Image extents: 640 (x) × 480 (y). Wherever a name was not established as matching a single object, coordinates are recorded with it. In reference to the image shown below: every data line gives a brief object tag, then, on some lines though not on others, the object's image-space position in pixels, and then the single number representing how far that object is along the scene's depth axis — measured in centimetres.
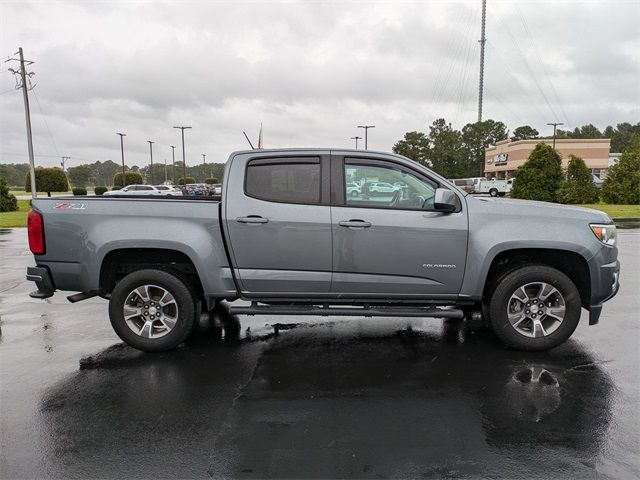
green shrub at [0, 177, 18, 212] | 2795
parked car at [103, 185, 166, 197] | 4081
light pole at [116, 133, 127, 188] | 6455
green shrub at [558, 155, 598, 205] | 2705
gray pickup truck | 449
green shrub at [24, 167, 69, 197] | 4506
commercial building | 6688
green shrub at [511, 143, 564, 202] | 2650
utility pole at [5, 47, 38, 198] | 2916
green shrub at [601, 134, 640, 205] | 2870
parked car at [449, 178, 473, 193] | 4756
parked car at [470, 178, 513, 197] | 4412
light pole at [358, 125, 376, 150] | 6153
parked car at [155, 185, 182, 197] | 4603
